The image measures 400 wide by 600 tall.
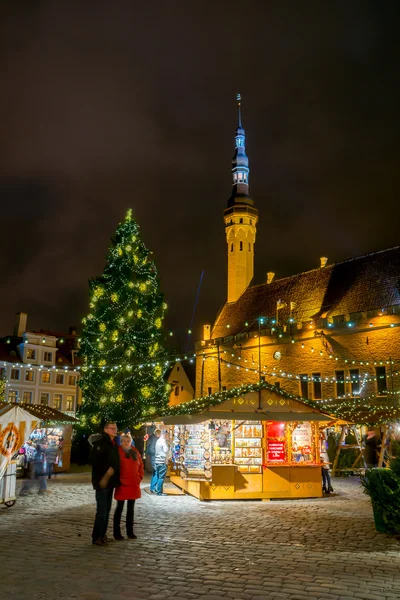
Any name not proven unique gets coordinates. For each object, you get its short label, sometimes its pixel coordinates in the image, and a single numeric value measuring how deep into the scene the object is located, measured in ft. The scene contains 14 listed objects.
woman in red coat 30.12
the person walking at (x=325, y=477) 57.11
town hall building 110.73
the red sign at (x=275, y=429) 54.19
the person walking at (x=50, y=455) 60.59
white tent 42.22
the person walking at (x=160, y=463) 53.83
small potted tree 32.09
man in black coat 28.81
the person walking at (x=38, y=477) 54.54
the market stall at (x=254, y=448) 50.88
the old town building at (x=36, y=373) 152.25
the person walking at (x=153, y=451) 55.57
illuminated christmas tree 91.25
